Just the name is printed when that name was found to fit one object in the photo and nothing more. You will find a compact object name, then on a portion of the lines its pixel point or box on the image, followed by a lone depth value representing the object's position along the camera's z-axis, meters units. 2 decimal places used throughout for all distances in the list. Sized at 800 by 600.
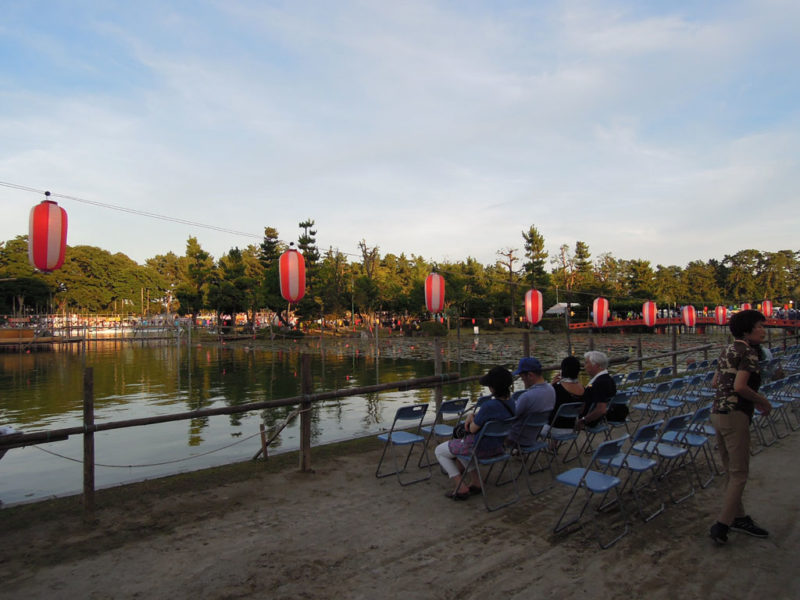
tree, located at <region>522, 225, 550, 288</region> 47.34
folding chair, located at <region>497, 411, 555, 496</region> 4.33
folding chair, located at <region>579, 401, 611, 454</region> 4.95
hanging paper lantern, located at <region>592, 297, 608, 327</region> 21.39
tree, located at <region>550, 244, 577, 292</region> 53.72
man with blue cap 4.34
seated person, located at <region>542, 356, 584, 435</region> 4.83
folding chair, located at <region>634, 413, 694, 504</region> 3.98
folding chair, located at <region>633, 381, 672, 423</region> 6.44
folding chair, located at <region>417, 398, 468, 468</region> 5.14
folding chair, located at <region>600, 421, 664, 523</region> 3.58
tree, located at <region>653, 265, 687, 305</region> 49.66
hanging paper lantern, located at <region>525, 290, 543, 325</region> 17.11
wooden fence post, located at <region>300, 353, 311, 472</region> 5.06
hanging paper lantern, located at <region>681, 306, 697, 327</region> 23.83
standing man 3.21
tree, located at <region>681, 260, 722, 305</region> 56.72
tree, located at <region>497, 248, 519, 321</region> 47.81
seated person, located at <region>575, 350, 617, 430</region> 4.70
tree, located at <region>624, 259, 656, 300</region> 47.91
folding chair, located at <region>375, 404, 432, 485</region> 4.65
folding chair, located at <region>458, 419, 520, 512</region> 3.98
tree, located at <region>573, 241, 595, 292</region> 52.97
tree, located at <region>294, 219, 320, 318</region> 39.75
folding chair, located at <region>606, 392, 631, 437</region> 5.30
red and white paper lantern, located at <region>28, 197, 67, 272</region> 7.83
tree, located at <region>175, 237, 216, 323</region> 41.75
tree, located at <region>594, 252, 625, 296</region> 54.91
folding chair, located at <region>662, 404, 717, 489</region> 4.27
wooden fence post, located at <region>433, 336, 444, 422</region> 6.69
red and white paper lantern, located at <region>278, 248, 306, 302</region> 12.88
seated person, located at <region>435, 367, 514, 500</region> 4.04
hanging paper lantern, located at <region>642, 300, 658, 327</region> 21.67
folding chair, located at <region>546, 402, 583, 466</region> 4.62
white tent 40.47
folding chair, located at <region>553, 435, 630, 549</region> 3.30
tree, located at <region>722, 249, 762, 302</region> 57.59
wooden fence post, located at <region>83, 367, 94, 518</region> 3.94
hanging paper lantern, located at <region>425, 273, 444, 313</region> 14.18
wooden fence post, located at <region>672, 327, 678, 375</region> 11.49
